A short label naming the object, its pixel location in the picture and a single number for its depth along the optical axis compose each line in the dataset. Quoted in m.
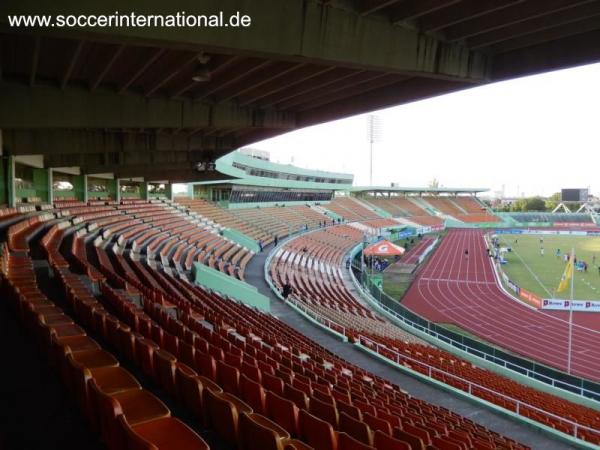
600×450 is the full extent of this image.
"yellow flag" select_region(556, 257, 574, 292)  17.88
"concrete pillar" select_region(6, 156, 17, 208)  16.08
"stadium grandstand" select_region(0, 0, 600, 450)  3.82
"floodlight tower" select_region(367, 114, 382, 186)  108.25
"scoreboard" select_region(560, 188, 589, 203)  90.31
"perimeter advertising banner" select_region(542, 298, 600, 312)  24.77
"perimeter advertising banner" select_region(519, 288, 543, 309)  25.83
